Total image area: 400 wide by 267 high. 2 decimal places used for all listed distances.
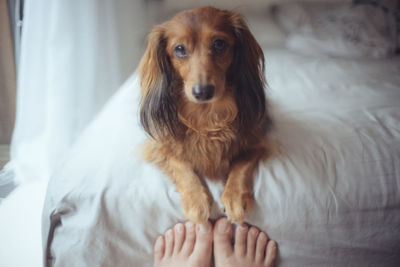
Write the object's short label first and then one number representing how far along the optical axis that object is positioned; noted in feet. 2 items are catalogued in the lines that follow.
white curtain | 4.14
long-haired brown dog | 2.93
